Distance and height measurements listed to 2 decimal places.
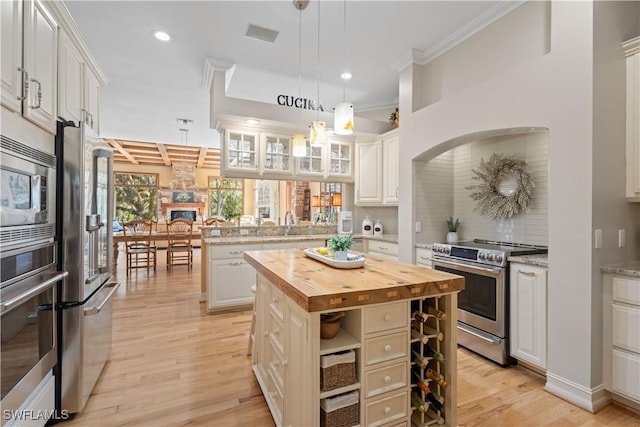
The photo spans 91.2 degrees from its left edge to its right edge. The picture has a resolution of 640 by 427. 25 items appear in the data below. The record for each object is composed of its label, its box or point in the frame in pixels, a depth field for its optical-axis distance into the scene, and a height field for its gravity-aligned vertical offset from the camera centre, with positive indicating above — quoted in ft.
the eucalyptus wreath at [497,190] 9.77 +0.83
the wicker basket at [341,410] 4.81 -3.08
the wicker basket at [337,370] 4.79 -2.45
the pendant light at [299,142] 8.53 +1.99
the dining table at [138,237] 18.90 -1.57
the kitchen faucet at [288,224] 15.38 -0.60
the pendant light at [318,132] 7.65 +1.96
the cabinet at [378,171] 14.08 +1.97
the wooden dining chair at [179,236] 20.36 -1.61
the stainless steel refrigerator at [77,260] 6.05 -0.98
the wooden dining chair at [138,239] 19.20 -1.69
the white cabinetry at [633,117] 6.86 +2.14
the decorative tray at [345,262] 6.46 -1.03
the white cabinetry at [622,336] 6.35 -2.56
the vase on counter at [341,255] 6.72 -0.92
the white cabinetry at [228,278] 12.21 -2.62
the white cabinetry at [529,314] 7.55 -2.52
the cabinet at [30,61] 4.59 +2.45
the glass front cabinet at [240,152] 13.09 +2.55
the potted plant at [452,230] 11.80 -0.65
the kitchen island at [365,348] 4.70 -2.24
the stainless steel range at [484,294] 8.33 -2.27
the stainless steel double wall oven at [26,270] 4.55 -0.97
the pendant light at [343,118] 7.11 +2.16
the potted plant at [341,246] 6.76 -0.74
